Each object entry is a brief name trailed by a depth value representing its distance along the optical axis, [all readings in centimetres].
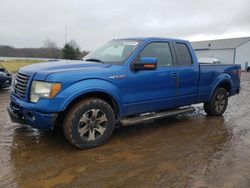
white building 3827
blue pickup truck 309
